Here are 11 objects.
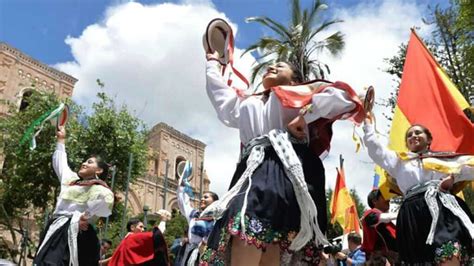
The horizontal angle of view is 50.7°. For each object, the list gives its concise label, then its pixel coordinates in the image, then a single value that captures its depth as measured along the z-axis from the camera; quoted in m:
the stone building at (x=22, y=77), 28.19
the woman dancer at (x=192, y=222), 6.53
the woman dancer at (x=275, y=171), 2.74
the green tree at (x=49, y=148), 18.94
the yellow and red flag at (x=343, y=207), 9.19
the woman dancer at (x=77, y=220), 4.62
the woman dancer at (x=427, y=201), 3.58
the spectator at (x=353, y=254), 5.78
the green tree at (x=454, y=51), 12.85
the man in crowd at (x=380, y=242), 4.62
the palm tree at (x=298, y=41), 13.87
